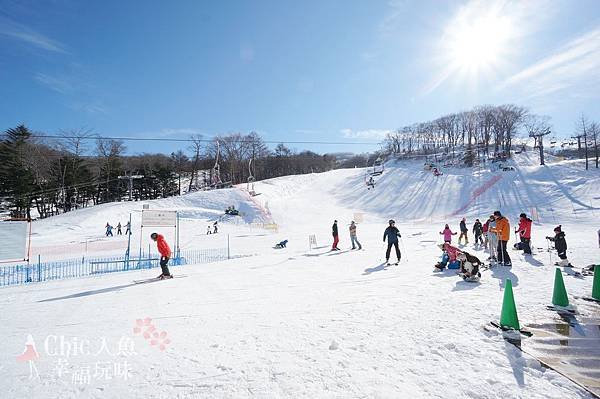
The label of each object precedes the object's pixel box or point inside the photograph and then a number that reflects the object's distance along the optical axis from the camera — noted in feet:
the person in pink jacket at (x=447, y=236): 49.86
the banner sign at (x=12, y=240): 39.49
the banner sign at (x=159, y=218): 59.90
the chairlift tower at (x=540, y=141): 154.61
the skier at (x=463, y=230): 56.24
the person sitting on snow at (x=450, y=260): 30.23
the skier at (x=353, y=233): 50.93
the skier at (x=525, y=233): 36.72
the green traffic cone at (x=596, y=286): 20.51
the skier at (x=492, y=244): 32.22
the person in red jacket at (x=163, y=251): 32.17
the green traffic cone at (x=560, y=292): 19.26
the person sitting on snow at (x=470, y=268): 25.57
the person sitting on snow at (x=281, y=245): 67.31
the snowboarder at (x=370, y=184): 176.88
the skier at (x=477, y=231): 50.61
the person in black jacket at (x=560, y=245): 31.48
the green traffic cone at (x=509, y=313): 15.49
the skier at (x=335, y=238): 52.39
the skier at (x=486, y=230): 40.63
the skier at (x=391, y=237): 36.42
